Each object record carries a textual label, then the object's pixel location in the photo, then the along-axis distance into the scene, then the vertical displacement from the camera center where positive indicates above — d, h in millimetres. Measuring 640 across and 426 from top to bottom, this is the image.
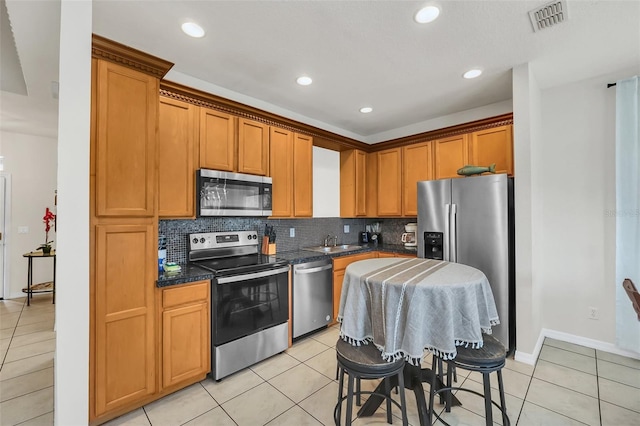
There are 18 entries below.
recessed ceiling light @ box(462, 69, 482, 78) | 2617 +1363
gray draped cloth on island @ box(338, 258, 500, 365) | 1519 -571
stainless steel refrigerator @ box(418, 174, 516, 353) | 2684 -164
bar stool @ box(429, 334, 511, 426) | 1562 -851
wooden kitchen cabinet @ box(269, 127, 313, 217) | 3219 +523
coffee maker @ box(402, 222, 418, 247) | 4020 -290
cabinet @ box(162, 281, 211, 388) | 2074 -927
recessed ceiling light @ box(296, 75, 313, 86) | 2734 +1358
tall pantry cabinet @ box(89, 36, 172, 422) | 1787 -85
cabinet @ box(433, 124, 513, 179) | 3117 +776
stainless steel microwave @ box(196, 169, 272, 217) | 2551 +211
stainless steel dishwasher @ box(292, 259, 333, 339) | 2975 -923
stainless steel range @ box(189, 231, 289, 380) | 2303 -791
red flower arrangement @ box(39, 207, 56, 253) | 4274 -199
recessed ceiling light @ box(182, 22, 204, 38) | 1958 +1352
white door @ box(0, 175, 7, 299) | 4402 -159
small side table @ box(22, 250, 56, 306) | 4169 -959
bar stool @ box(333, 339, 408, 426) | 1514 -846
